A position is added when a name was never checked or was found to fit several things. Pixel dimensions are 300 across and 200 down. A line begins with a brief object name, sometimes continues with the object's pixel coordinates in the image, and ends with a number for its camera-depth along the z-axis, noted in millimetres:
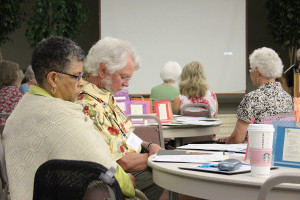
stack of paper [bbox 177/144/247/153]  3480
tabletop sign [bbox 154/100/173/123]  6298
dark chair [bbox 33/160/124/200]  1872
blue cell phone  2495
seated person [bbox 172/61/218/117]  7558
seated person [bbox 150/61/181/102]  8560
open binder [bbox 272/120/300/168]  2720
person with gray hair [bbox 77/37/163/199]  3526
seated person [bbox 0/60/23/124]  6712
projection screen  12642
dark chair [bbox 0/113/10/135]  5584
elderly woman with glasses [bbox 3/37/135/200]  2312
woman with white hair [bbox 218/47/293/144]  4922
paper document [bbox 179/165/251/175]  2483
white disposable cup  2359
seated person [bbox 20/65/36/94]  9838
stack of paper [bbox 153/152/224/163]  2911
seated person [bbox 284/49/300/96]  10766
